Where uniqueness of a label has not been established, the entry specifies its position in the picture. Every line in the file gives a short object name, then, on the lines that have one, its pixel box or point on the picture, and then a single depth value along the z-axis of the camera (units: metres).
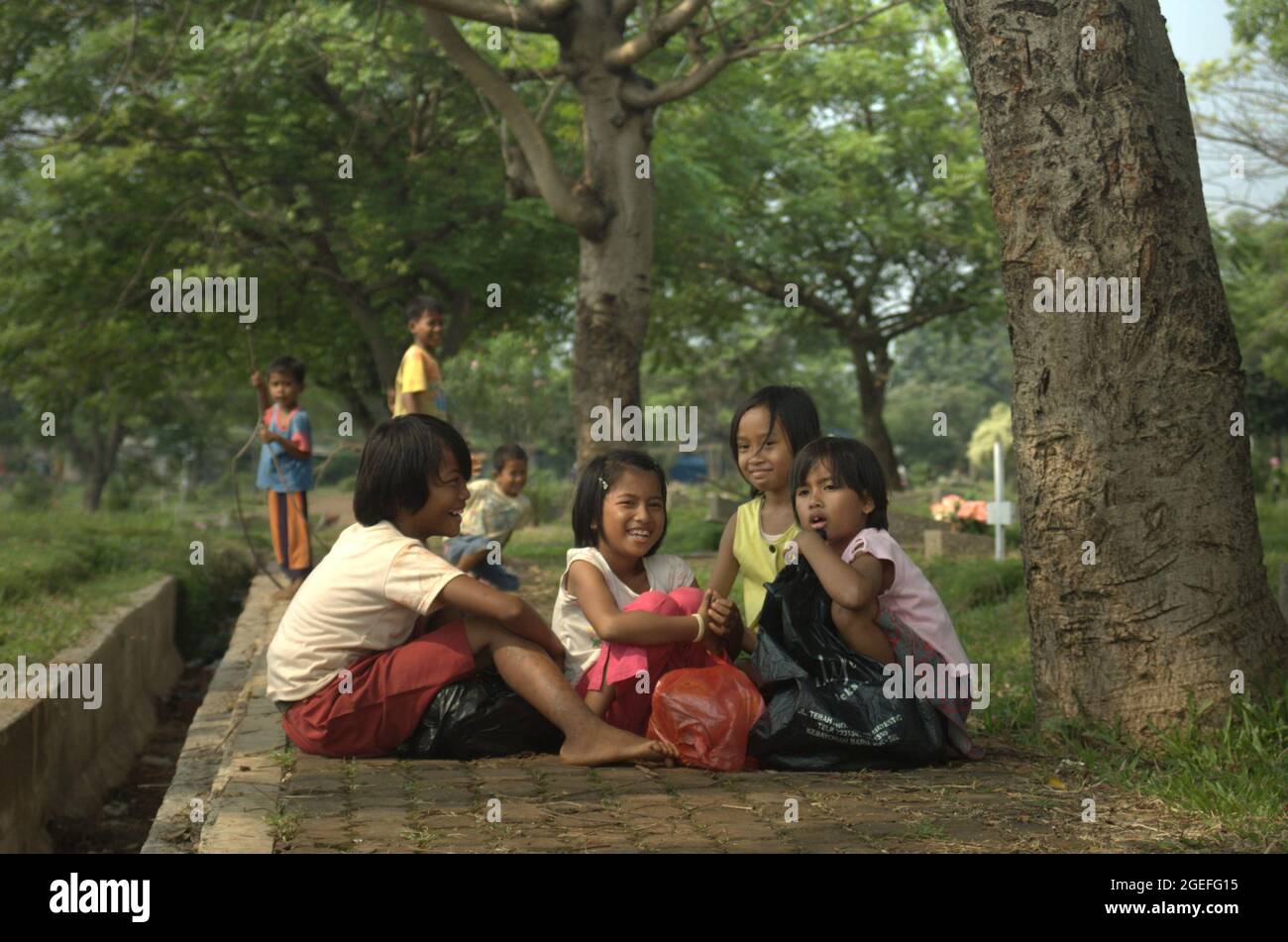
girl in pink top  4.94
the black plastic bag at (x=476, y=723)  5.01
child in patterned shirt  7.99
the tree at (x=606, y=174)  10.64
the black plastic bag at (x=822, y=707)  4.81
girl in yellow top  5.61
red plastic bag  4.86
